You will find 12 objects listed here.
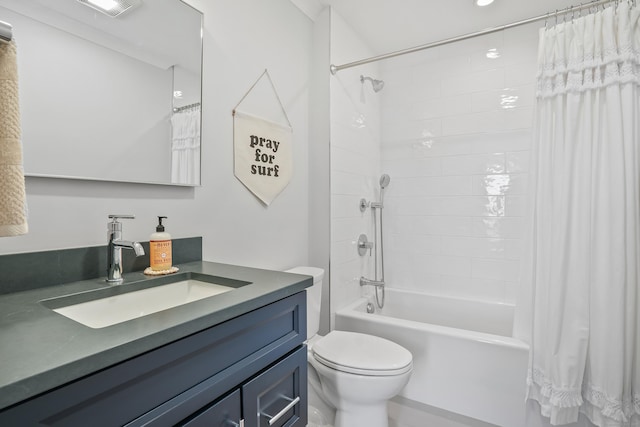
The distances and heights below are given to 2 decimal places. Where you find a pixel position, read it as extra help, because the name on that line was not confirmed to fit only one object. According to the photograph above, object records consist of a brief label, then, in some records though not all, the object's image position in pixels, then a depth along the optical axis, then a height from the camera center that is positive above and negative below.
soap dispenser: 1.11 -0.14
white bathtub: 1.69 -0.85
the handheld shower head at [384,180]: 2.70 +0.26
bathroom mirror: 0.94 +0.41
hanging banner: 1.62 +0.30
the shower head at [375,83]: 2.51 +1.02
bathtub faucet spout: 2.45 -0.54
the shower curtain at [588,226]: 1.42 -0.06
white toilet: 1.46 -0.74
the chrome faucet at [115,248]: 0.99 -0.12
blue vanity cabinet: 0.50 -0.34
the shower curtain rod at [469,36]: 1.46 +0.95
